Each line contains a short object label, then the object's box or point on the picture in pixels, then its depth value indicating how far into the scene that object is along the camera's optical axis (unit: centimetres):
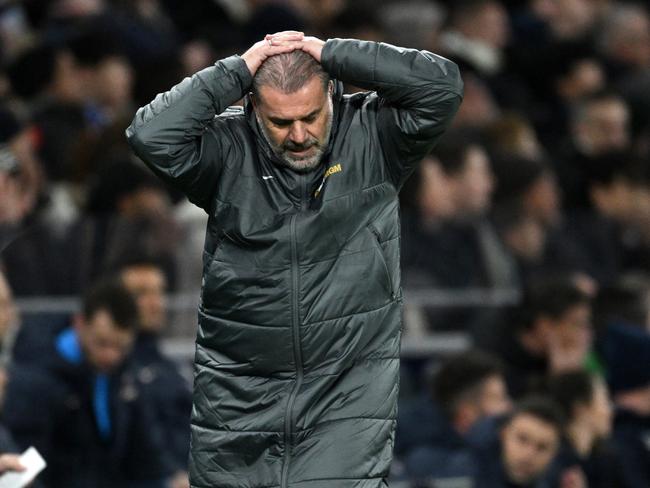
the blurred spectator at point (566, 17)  3002
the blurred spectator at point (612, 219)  2097
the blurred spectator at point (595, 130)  2436
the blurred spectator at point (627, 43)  2948
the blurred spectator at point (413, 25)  2622
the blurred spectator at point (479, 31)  2744
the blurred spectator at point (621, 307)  1958
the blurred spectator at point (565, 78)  2764
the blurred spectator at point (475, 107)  2372
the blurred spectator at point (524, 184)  2128
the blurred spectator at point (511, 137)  2295
